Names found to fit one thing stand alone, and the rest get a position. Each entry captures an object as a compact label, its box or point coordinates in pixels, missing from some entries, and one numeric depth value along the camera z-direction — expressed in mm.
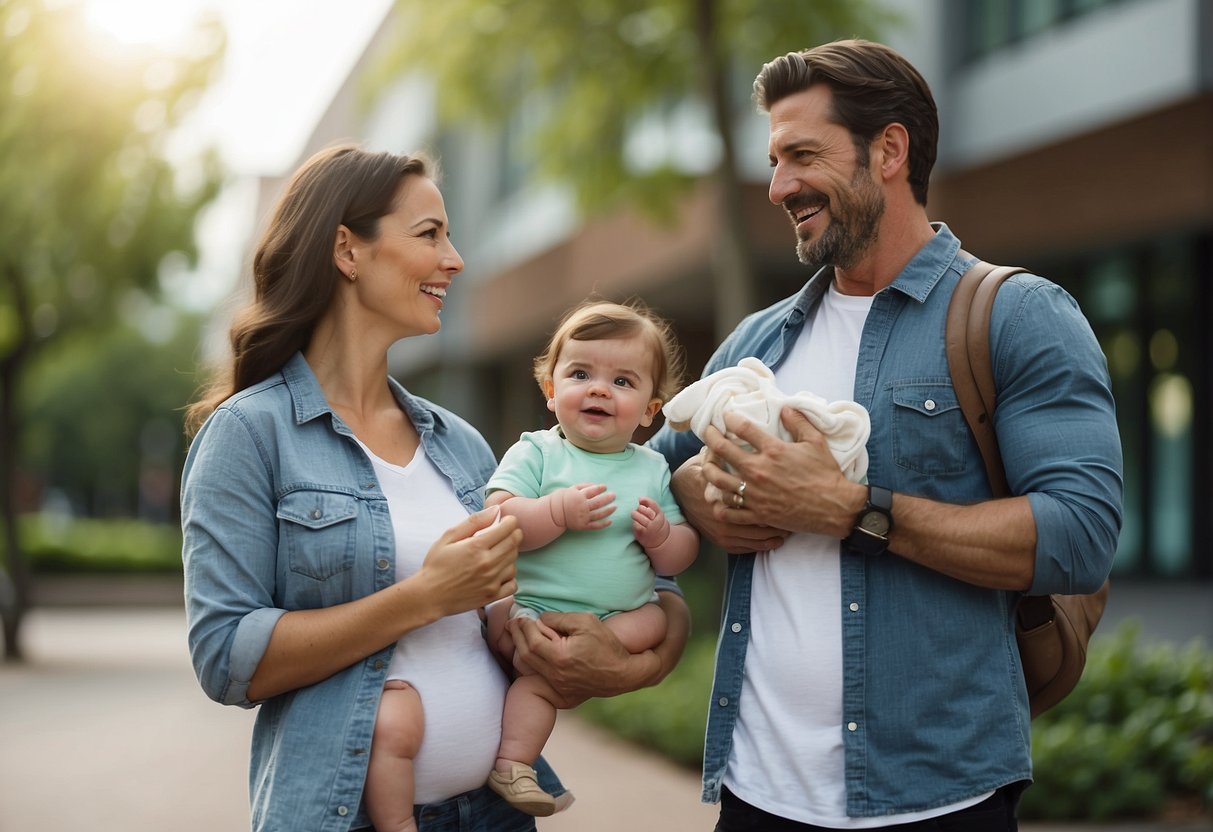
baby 3033
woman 2775
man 2785
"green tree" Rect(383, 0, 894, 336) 11141
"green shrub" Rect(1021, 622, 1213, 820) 7273
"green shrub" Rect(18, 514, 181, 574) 27828
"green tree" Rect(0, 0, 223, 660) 15539
